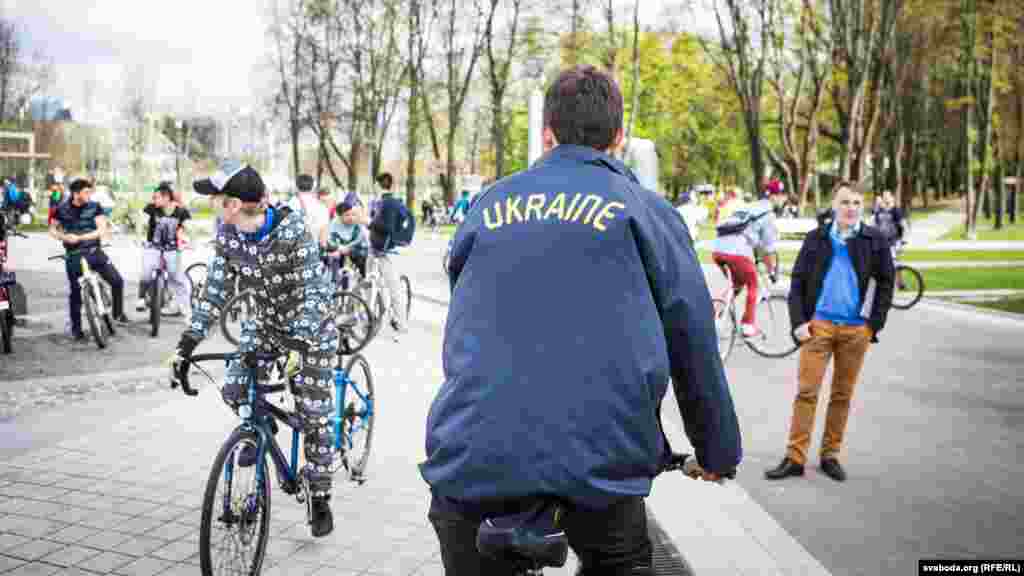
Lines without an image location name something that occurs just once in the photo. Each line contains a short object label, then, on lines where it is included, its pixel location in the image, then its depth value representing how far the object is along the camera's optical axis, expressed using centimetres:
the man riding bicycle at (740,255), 1045
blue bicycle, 365
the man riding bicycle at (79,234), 1084
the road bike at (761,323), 1033
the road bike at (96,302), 1031
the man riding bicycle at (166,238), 1230
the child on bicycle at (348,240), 1191
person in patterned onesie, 420
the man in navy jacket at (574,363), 196
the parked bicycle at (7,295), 980
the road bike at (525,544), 190
